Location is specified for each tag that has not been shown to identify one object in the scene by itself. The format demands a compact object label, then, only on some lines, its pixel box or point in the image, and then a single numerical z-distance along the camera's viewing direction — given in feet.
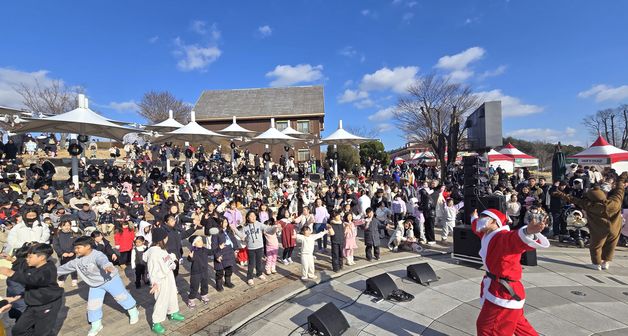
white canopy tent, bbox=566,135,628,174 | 48.08
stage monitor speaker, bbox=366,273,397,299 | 17.31
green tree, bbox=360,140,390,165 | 105.46
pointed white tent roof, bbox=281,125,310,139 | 68.09
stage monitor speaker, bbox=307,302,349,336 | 13.33
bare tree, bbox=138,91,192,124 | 133.80
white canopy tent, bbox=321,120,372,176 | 59.47
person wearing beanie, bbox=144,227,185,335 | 14.62
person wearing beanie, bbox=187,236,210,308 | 16.92
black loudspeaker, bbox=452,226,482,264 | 22.20
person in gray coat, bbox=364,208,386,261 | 23.93
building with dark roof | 108.78
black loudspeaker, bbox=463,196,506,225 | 22.67
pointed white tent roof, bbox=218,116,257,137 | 60.80
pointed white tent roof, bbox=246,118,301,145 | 53.07
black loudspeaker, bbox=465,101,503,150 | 27.68
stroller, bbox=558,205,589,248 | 26.73
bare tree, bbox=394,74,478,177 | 87.20
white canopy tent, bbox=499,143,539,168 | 73.05
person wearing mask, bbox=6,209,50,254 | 19.92
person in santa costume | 10.62
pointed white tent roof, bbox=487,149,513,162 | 74.22
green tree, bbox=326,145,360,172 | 89.20
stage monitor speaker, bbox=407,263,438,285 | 19.39
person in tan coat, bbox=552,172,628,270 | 20.95
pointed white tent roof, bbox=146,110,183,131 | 52.79
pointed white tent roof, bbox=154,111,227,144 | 44.98
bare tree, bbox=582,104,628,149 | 131.78
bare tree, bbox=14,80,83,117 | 100.62
